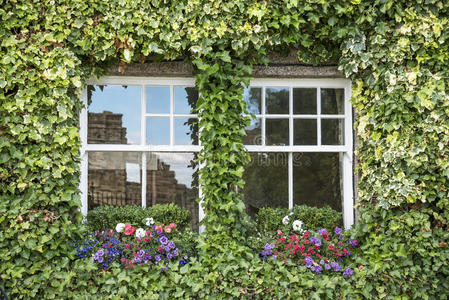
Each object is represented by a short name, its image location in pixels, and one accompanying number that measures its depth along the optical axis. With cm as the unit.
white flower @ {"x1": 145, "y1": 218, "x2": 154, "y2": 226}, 356
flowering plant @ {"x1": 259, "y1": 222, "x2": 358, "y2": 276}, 344
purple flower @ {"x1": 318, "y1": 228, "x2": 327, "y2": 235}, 356
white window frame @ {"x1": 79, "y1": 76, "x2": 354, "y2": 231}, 375
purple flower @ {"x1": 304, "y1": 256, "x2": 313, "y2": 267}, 341
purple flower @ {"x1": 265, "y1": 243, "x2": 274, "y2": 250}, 349
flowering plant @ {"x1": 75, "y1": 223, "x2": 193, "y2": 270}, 342
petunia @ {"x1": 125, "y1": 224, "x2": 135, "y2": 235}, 346
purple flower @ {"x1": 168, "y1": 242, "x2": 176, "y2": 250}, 346
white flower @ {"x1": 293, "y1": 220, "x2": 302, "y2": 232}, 361
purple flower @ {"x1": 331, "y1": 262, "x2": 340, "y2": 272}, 341
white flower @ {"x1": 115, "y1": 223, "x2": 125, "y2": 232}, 350
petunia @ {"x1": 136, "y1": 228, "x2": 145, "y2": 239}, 347
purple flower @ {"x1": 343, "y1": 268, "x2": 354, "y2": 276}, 342
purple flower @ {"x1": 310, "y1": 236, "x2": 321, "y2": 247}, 346
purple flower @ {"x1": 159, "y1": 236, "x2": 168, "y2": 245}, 344
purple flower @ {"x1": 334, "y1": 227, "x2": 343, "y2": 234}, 361
